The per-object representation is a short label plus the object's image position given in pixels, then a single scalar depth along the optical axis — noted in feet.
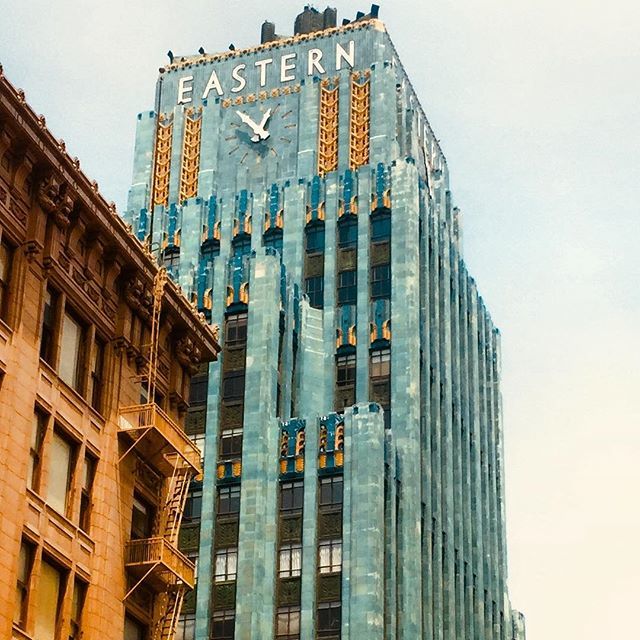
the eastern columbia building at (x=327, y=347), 288.51
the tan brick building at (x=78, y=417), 138.72
